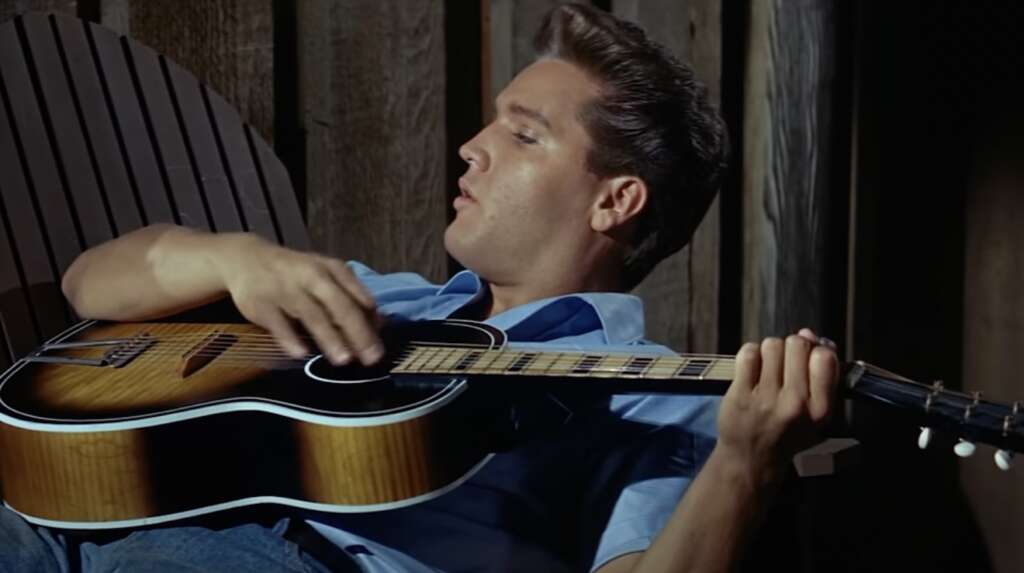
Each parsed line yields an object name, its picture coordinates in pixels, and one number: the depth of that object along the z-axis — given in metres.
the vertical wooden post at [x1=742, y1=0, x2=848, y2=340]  3.53
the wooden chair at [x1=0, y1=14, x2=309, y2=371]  3.71
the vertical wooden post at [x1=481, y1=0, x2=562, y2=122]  3.78
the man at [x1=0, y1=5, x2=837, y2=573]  3.23
